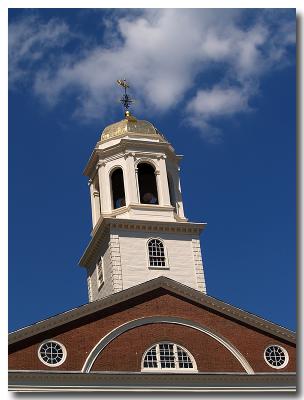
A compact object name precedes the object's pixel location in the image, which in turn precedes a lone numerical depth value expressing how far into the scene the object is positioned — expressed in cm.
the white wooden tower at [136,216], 3175
